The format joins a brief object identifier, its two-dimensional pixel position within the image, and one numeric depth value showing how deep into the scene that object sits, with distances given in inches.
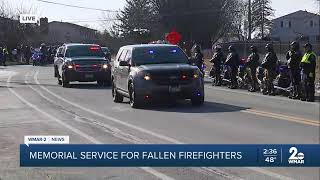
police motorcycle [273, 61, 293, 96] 744.3
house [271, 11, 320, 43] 4411.9
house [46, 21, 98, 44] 4815.5
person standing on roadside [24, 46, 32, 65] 2293.9
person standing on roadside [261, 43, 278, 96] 743.1
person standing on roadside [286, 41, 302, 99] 693.9
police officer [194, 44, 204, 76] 971.0
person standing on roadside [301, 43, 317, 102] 670.5
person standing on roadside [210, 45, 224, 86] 924.0
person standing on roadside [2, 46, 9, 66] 2059.5
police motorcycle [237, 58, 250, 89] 850.8
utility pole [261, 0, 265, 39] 4513.8
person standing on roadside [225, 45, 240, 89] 861.2
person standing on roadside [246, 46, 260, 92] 808.7
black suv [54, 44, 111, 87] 945.5
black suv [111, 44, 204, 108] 596.1
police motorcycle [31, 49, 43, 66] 2082.9
